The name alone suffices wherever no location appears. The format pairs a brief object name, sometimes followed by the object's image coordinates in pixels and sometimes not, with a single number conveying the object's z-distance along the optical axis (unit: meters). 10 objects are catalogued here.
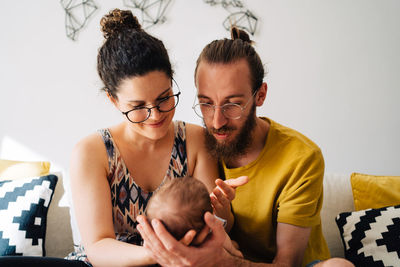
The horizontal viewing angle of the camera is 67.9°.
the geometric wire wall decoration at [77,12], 2.65
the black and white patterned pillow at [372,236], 1.56
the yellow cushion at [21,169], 2.08
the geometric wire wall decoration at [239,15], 2.59
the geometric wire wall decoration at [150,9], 2.62
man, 1.35
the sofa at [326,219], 1.96
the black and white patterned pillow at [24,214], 1.73
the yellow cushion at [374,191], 1.86
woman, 1.24
